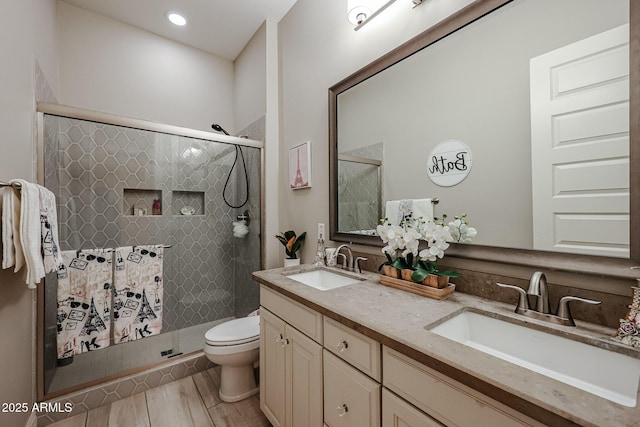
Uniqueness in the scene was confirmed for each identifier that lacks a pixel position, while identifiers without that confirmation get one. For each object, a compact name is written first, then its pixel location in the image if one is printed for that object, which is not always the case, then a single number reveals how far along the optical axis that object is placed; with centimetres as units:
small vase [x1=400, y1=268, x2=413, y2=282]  119
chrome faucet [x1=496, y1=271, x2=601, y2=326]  81
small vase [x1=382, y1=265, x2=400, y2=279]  126
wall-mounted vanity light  147
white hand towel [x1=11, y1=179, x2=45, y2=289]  119
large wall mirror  80
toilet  171
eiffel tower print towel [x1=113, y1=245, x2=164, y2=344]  182
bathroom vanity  53
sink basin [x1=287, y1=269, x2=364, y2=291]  154
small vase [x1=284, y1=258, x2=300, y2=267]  205
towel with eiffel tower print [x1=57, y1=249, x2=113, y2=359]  165
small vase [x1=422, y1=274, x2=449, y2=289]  109
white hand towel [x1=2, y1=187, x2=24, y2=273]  114
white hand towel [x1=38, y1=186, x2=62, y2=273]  132
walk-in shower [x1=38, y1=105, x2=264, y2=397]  174
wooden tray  107
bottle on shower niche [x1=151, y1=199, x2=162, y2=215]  225
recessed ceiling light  238
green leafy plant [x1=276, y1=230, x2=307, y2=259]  207
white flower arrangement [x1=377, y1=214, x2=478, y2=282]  111
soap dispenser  178
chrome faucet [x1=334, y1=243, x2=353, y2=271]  162
